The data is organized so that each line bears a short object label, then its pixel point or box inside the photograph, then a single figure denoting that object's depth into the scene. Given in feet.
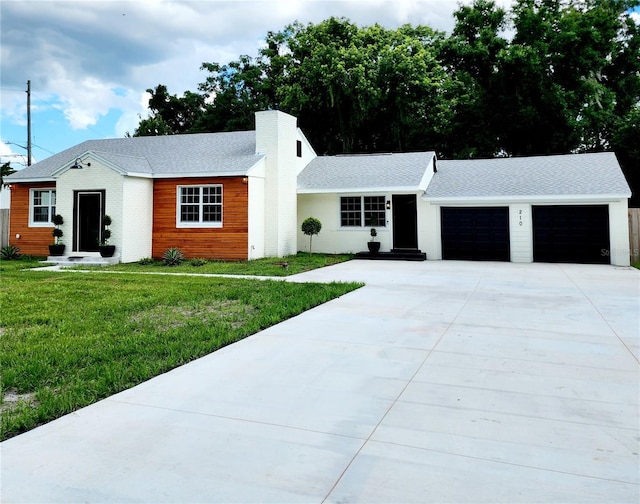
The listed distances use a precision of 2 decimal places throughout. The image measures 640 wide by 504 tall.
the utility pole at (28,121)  87.35
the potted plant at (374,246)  55.16
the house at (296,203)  48.65
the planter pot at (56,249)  49.65
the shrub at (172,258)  46.68
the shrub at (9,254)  51.55
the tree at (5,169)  100.93
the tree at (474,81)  82.79
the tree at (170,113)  102.47
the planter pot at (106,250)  47.60
